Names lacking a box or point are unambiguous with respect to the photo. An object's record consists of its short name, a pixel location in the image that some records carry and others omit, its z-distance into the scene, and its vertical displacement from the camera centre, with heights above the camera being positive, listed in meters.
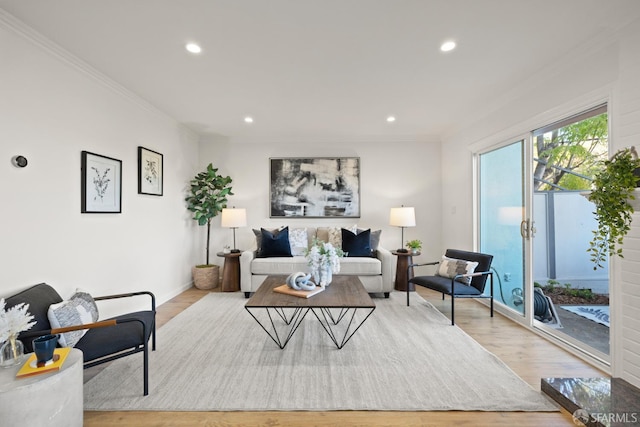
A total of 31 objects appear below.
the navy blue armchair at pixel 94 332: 1.78 -0.84
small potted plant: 4.51 -0.50
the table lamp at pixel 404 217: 4.43 -0.03
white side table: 1.30 -0.89
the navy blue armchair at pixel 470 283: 3.10 -0.79
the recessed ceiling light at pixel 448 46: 2.24 +1.38
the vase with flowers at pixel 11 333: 1.44 -0.61
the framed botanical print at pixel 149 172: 3.42 +0.56
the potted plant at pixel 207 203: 4.46 +0.21
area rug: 1.83 -1.22
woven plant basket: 4.44 -0.98
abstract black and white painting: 5.03 +0.51
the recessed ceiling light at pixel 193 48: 2.28 +1.40
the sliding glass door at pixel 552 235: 2.79 -0.23
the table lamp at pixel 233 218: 4.46 -0.04
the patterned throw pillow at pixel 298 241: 4.59 -0.43
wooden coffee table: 2.40 -0.76
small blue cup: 1.46 -0.70
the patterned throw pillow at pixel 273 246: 4.30 -0.47
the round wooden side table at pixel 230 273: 4.33 -0.91
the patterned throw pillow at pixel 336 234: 4.54 -0.31
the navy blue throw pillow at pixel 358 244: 4.30 -0.45
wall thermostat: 2.00 +0.40
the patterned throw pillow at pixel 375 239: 4.53 -0.39
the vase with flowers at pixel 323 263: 2.87 -0.49
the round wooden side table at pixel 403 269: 4.35 -0.86
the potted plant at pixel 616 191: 1.74 +0.15
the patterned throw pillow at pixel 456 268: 3.30 -0.65
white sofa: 4.04 -0.80
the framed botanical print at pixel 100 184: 2.59 +0.32
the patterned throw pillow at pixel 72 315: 1.84 -0.69
